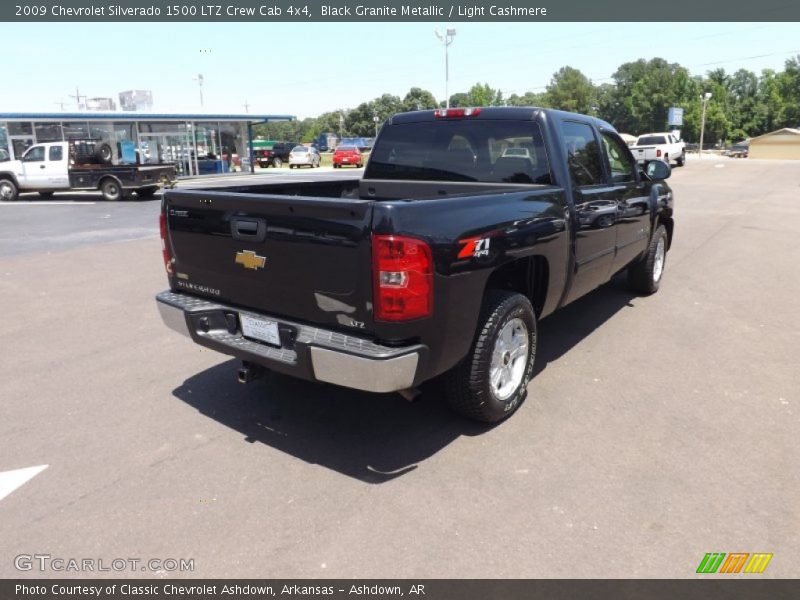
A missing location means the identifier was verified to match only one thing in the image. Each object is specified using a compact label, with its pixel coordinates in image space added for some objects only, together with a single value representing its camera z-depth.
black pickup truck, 2.95
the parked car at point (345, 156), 37.91
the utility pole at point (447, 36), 41.44
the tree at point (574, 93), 117.62
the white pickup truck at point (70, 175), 18.77
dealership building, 27.83
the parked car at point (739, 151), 68.00
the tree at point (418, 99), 111.39
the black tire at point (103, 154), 19.59
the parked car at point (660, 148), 33.69
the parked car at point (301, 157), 39.19
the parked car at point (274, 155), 42.11
